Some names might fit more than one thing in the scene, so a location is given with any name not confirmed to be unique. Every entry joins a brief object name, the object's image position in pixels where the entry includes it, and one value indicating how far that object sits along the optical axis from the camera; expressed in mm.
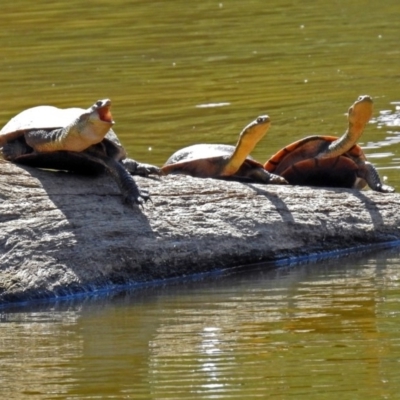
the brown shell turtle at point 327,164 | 16891
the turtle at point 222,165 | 16478
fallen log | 13727
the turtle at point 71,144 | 14102
